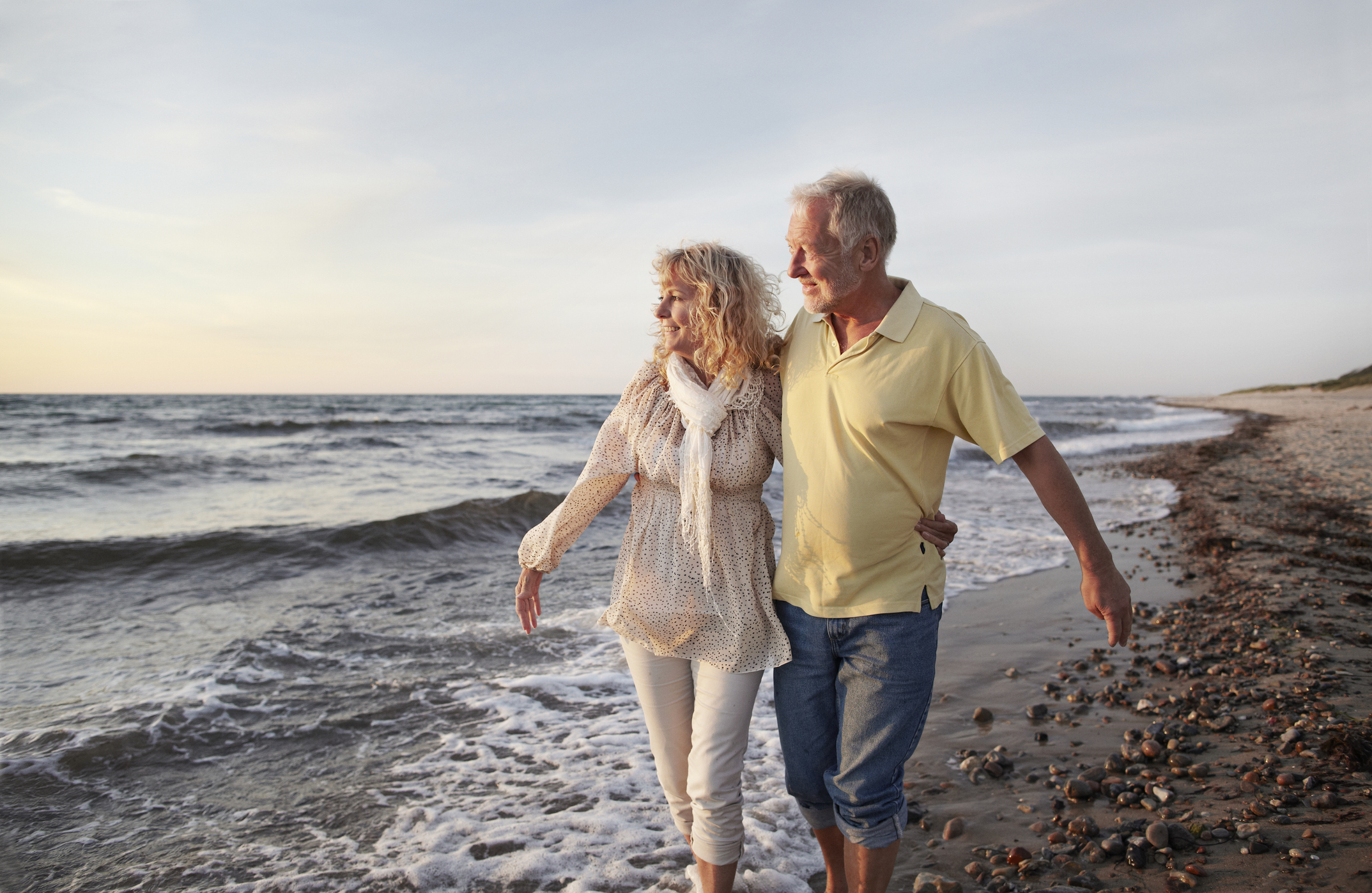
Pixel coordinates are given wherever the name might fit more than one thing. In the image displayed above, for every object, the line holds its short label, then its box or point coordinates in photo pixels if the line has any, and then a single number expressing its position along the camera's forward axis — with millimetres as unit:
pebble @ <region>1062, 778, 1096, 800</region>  3086
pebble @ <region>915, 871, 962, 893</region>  2617
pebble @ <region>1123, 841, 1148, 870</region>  2599
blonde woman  2428
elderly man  2111
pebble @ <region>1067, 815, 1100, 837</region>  2811
